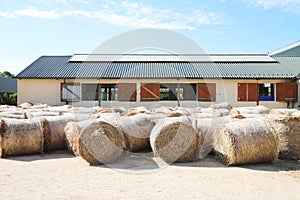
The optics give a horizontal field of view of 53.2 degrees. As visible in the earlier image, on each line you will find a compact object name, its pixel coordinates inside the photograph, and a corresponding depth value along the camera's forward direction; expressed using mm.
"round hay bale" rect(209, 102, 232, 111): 13516
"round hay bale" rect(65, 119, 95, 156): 6827
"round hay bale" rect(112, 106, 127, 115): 10849
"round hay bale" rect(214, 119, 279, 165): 6023
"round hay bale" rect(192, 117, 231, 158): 7066
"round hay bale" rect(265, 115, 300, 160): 6648
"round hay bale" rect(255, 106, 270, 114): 10477
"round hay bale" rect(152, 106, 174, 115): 10080
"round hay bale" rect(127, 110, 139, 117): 9025
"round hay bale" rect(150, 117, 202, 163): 6508
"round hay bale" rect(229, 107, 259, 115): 10066
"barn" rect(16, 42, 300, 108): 19438
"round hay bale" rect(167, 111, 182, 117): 8680
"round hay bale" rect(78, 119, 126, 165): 6199
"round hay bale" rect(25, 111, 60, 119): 9122
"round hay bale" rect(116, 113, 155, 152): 7108
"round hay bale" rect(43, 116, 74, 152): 7559
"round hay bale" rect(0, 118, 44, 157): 6891
